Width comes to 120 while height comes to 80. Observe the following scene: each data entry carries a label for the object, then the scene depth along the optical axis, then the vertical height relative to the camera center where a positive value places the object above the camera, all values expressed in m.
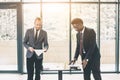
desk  3.93 -0.62
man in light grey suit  4.81 -0.25
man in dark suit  4.06 -0.33
